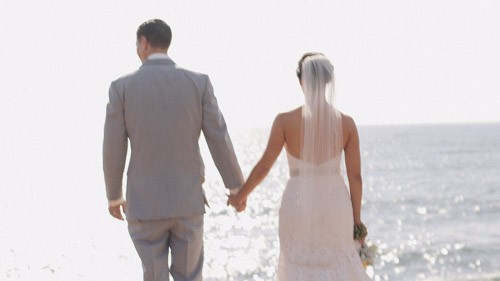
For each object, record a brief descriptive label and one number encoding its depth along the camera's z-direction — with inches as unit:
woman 243.1
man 236.2
